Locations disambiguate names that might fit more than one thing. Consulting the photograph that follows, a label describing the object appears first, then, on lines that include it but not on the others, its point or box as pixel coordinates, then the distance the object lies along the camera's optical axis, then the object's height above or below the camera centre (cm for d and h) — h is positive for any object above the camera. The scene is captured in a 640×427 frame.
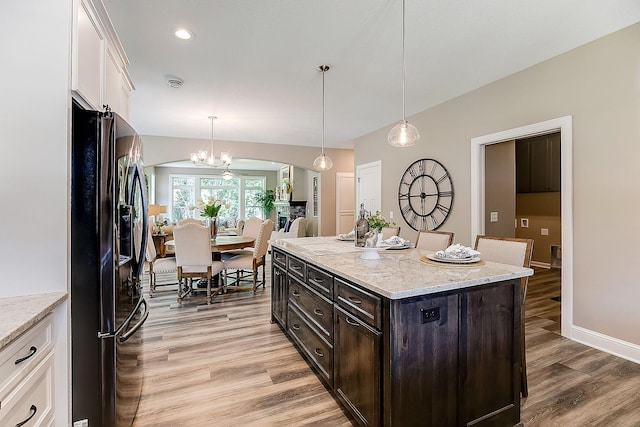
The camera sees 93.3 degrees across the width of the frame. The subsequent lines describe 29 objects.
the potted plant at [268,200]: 1143 +52
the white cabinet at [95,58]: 140 +88
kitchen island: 140 -65
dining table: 397 -41
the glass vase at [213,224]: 457 -16
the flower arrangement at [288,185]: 955 +91
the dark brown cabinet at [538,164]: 557 +95
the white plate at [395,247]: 260 -29
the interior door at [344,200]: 771 +35
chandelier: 524 +100
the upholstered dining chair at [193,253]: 360 -48
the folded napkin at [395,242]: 266 -25
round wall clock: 421 +29
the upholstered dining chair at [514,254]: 186 -29
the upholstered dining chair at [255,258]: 416 -64
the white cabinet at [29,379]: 96 -59
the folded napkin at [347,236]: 316 -23
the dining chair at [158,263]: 389 -66
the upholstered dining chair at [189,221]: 471 -13
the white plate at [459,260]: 192 -30
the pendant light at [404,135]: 255 +67
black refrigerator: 139 -25
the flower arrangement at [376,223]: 223 -7
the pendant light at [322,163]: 380 +64
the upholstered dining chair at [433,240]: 277 -26
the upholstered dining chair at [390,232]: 338 -21
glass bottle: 245 -11
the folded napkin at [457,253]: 196 -26
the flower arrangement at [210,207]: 449 +10
